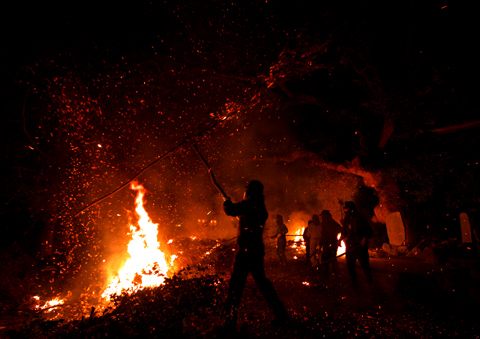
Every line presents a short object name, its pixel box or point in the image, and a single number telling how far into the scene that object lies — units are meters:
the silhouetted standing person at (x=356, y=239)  5.40
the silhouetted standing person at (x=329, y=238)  6.88
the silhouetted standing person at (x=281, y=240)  8.91
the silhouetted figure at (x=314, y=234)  8.25
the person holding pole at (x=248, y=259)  3.70
